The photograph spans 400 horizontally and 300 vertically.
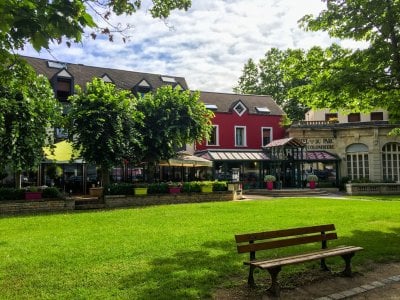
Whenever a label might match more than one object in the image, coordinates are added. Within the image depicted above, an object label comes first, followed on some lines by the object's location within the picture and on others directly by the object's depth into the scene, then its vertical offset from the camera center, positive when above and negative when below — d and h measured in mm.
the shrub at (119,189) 19422 -630
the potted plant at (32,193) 16984 -676
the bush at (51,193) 17594 -699
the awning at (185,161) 23703 +899
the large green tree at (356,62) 9719 +3050
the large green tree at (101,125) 18500 +2499
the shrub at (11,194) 16609 -675
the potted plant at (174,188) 21000 -660
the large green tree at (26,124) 16453 +2349
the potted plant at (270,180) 29516 -421
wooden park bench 5559 -1274
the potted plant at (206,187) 21766 -651
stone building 31688 +2356
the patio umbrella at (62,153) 20317 +1328
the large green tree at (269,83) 47875 +12174
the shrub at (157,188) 20609 -643
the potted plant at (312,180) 29812 -470
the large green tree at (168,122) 21578 +3042
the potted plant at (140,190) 19875 -699
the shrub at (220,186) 22406 -620
